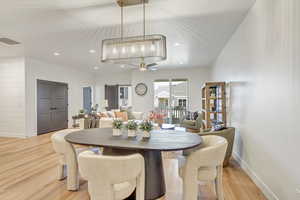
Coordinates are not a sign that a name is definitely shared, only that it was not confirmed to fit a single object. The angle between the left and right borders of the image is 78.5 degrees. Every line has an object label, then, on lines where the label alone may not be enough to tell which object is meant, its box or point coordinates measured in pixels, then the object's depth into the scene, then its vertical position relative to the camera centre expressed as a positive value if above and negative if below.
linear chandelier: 2.87 +0.83
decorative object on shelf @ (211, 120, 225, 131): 3.45 -0.55
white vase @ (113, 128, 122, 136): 2.48 -0.44
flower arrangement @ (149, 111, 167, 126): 5.37 -0.57
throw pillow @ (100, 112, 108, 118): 6.19 -0.50
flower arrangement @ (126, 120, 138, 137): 2.42 -0.39
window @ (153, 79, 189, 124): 8.79 +0.07
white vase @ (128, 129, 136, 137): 2.42 -0.44
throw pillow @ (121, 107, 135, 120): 7.17 -0.60
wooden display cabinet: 4.48 -0.09
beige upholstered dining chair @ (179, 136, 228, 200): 1.97 -0.74
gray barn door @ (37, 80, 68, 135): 6.61 -0.24
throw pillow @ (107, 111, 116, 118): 6.41 -0.51
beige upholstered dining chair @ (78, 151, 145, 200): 1.54 -0.62
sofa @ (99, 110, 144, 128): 5.36 -0.60
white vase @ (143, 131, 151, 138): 2.36 -0.44
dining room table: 1.93 -0.48
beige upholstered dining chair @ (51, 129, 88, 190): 2.57 -0.81
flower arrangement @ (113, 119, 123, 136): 2.48 -0.38
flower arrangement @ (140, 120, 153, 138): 2.34 -0.36
